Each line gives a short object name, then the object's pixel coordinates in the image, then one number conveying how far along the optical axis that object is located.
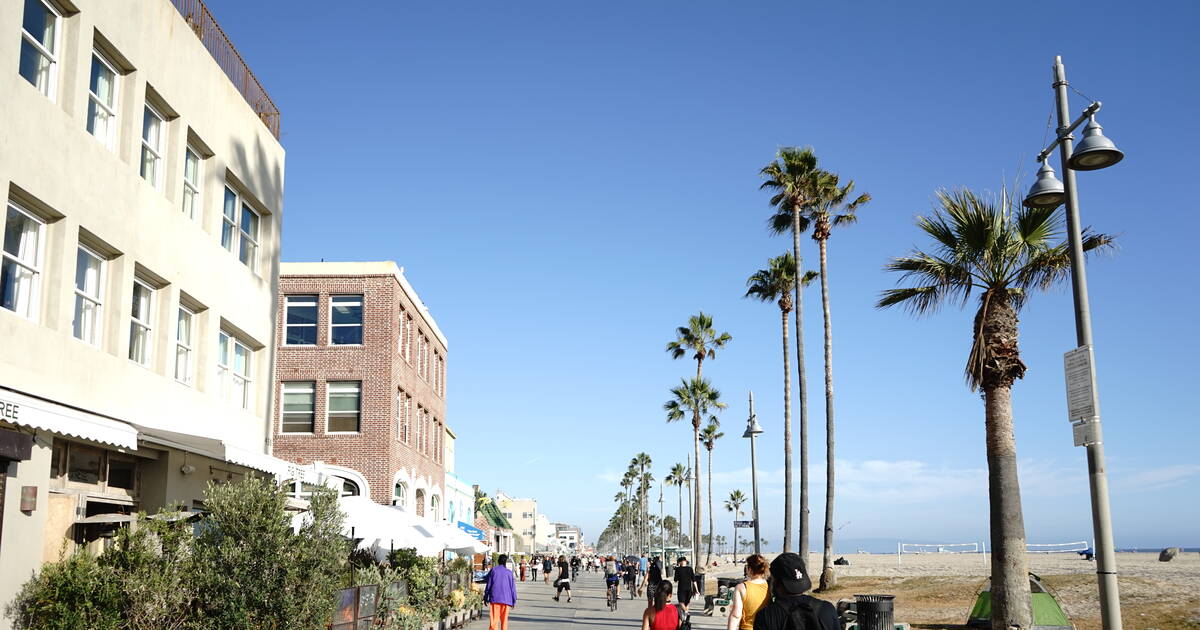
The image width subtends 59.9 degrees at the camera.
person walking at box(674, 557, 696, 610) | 20.75
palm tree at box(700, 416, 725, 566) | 82.06
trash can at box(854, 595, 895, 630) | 17.59
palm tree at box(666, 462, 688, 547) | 134.06
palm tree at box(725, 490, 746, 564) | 172.12
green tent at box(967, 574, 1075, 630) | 19.36
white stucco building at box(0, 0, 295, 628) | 12.23
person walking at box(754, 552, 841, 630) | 6.02
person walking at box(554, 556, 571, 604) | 37.25
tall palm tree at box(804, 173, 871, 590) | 35.81
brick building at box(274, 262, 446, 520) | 33.72
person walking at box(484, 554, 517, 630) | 17.73
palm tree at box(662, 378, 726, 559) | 69.25
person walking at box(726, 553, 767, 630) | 8.35
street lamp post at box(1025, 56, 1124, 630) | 10.97
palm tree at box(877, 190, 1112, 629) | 18.00
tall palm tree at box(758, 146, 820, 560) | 37.59
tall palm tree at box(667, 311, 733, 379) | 66.31
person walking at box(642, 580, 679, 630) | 11.14
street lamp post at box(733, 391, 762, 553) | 38.28
